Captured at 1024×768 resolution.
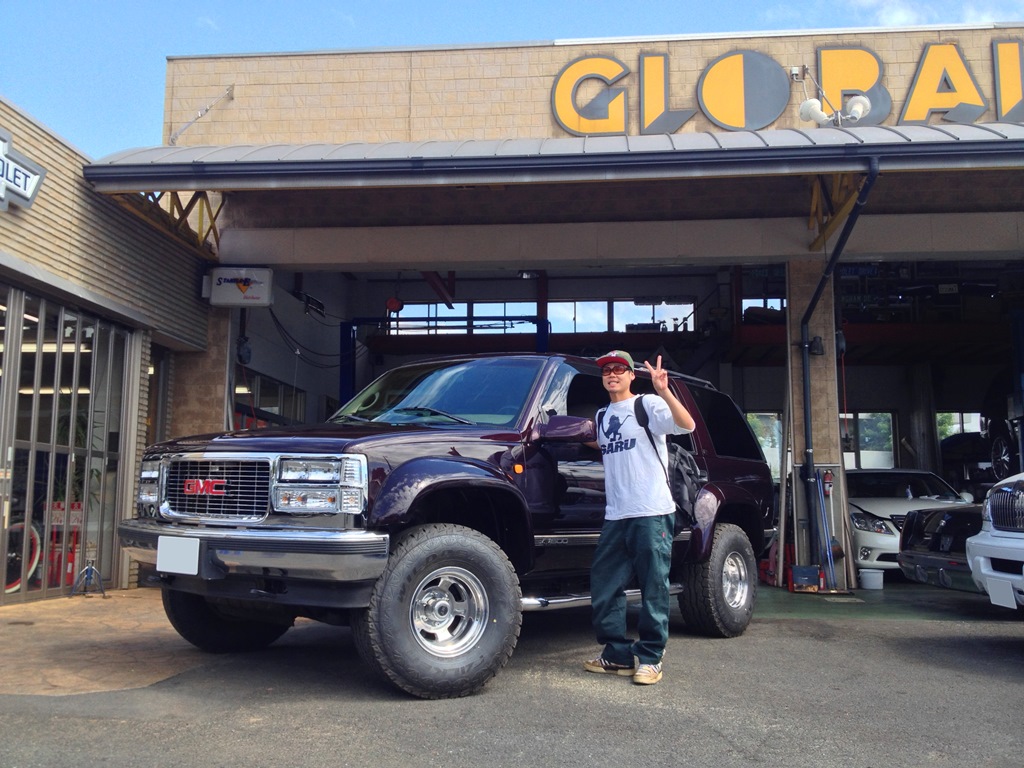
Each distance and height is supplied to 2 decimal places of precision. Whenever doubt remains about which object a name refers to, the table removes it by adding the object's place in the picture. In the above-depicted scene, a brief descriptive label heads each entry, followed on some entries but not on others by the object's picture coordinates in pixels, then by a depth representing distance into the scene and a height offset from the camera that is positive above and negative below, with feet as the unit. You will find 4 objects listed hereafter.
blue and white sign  24.53 +8.10
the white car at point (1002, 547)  18.52 -1.49
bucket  33.94 -3.84
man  15.78 -0.99
